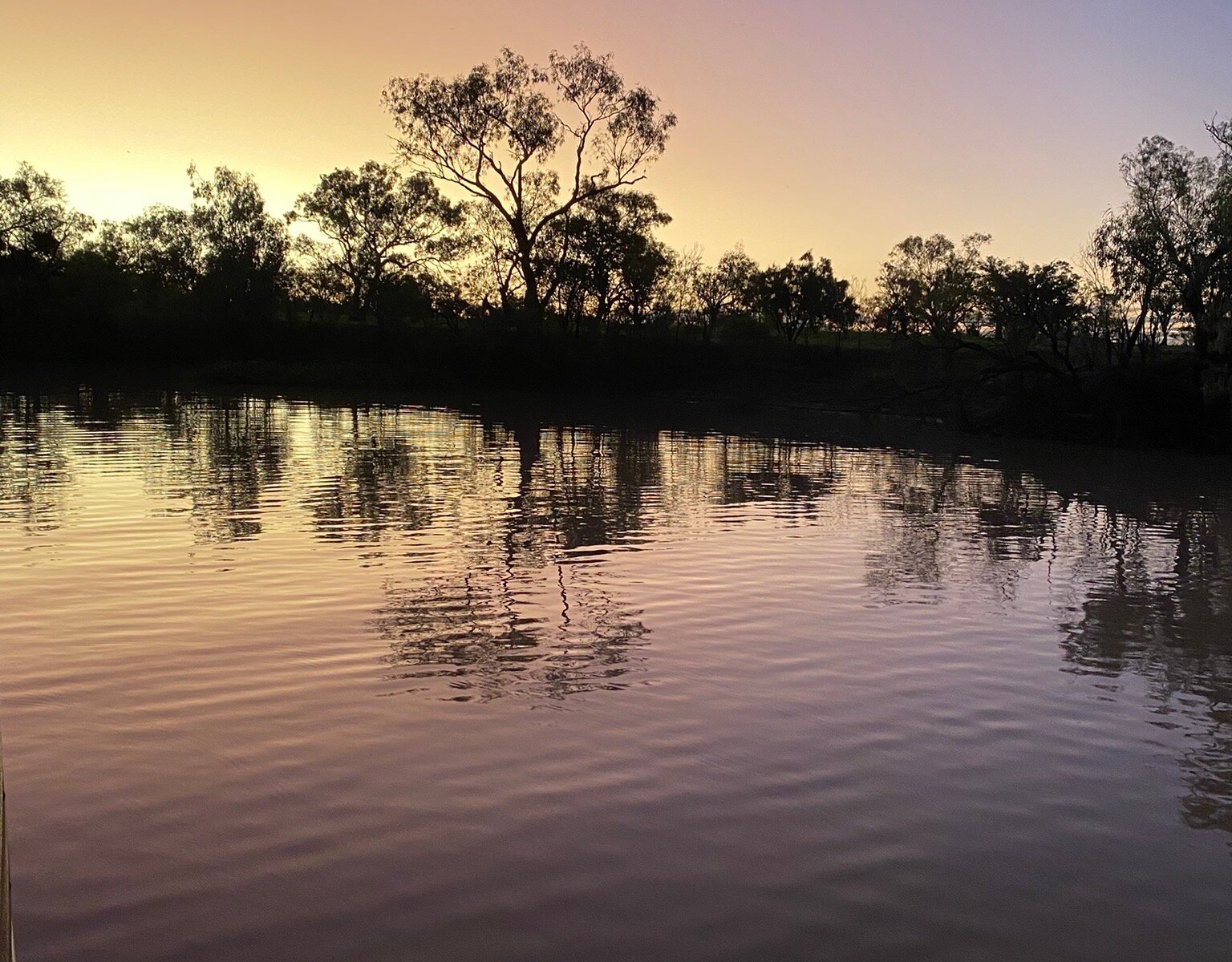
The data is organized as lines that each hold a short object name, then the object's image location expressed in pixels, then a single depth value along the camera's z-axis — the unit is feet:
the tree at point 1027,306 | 141.38
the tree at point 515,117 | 203.92
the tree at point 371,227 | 270.87
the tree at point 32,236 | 246.27
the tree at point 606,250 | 238.27
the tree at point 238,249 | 257.14
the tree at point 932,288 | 155.53
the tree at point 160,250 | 337.93
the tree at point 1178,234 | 131.54
